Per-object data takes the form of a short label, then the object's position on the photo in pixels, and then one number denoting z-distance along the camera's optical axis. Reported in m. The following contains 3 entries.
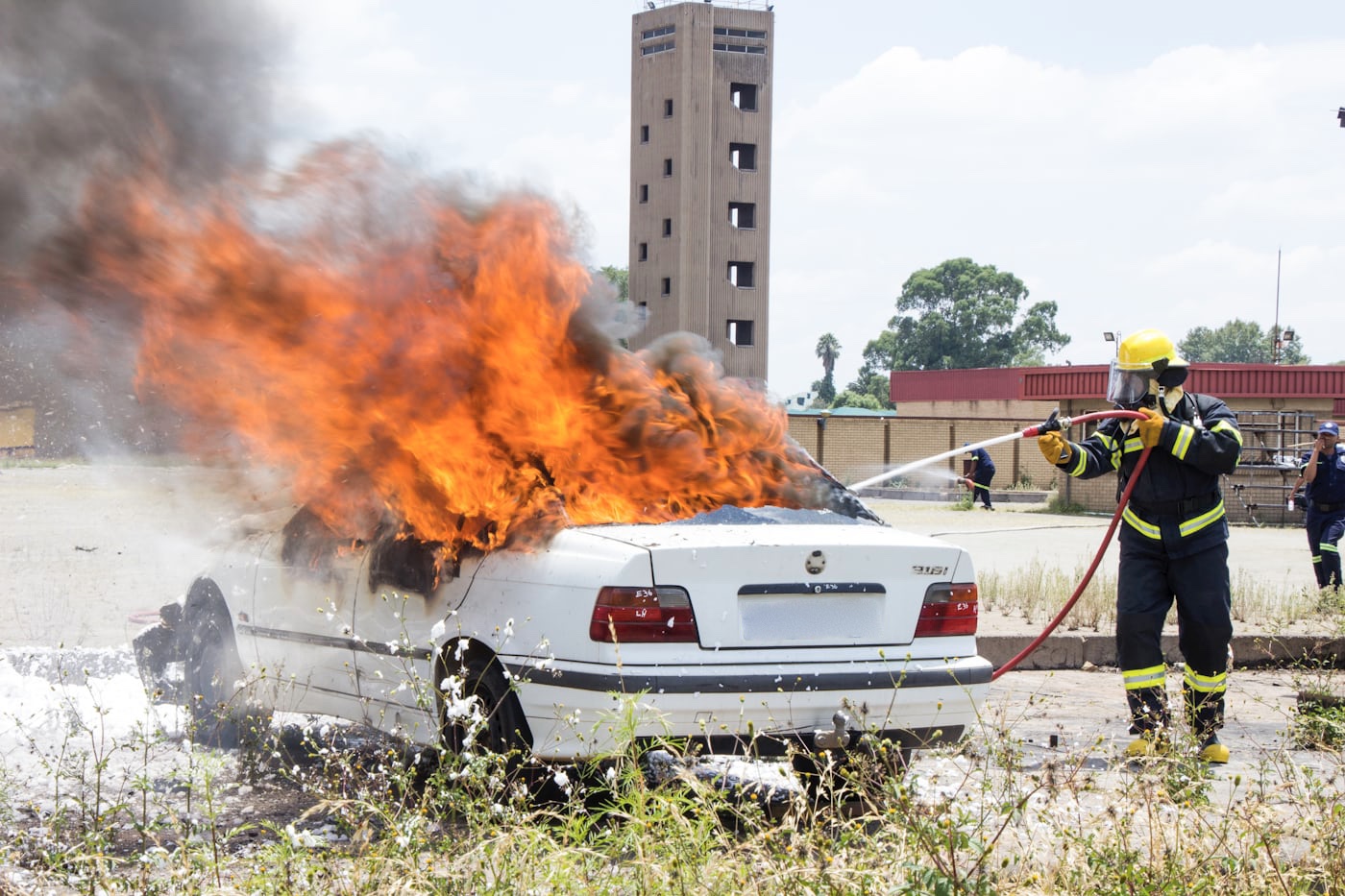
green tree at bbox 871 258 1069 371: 119.44
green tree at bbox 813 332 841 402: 138.88
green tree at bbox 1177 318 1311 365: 135.62
